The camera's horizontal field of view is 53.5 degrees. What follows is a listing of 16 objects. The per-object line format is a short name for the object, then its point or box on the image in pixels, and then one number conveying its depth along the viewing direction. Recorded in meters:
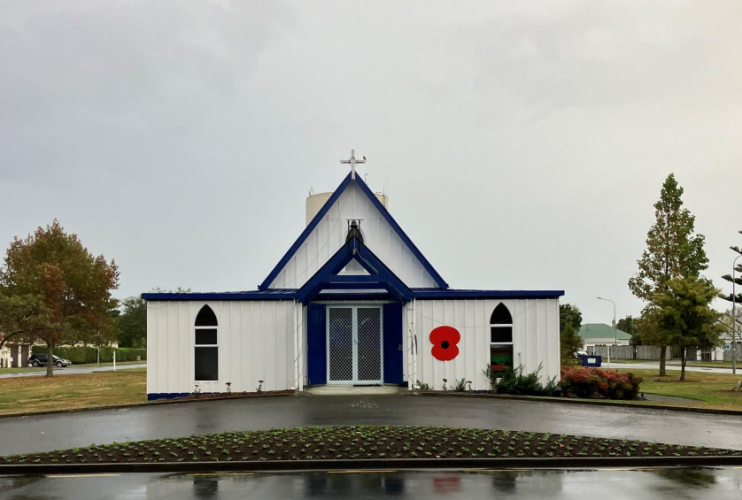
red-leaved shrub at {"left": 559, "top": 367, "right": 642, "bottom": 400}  22.47
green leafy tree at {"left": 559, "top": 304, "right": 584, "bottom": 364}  34.34
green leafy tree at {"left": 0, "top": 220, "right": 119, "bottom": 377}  44.22
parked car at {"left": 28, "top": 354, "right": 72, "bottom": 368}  69.25
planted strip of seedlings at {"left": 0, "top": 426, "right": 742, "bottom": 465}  11.80
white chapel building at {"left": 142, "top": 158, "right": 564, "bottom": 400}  22.94
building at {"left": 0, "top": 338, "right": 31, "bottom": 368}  79.98
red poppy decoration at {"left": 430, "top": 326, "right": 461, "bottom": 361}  23.20
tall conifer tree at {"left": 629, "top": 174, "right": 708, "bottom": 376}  39.34
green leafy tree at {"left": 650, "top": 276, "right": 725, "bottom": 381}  33.28
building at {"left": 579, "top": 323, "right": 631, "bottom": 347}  109.50
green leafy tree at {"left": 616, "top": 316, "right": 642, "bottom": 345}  124.95
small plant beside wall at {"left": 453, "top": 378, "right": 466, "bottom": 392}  22.97
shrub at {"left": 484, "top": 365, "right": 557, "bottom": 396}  22.62
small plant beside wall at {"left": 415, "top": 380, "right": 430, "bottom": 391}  22.86
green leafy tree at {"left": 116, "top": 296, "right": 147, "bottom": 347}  100.38
